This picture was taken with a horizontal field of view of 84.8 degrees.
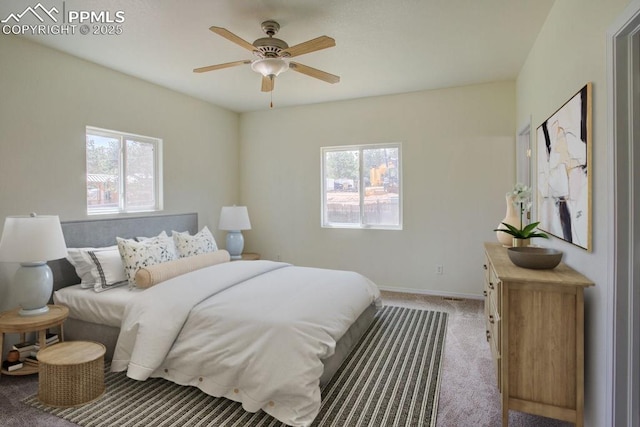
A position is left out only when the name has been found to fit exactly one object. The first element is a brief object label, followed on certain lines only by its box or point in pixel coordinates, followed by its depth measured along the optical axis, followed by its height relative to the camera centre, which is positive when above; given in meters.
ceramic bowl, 2.01 -0.30
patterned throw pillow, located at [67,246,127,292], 3.04 -0.50
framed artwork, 1.85 +0.24
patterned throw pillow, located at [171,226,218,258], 3.76 -0.38
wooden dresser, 1.81 -0.72
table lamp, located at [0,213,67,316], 2.51 -0.31
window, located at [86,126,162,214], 3.66 +0.44
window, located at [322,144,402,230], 4.91 +0.34
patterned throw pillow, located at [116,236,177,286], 3.09 -0.40
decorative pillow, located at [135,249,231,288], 2.92 -0.53
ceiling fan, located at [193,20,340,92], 2.54 +1.18
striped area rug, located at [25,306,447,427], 2.08 -1.24
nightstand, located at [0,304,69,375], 2.46 -0.81
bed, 2.06 -0.81
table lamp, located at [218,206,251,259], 4.82 -0.22
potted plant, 2.54 -0.14
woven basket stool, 2.22 -1.07
